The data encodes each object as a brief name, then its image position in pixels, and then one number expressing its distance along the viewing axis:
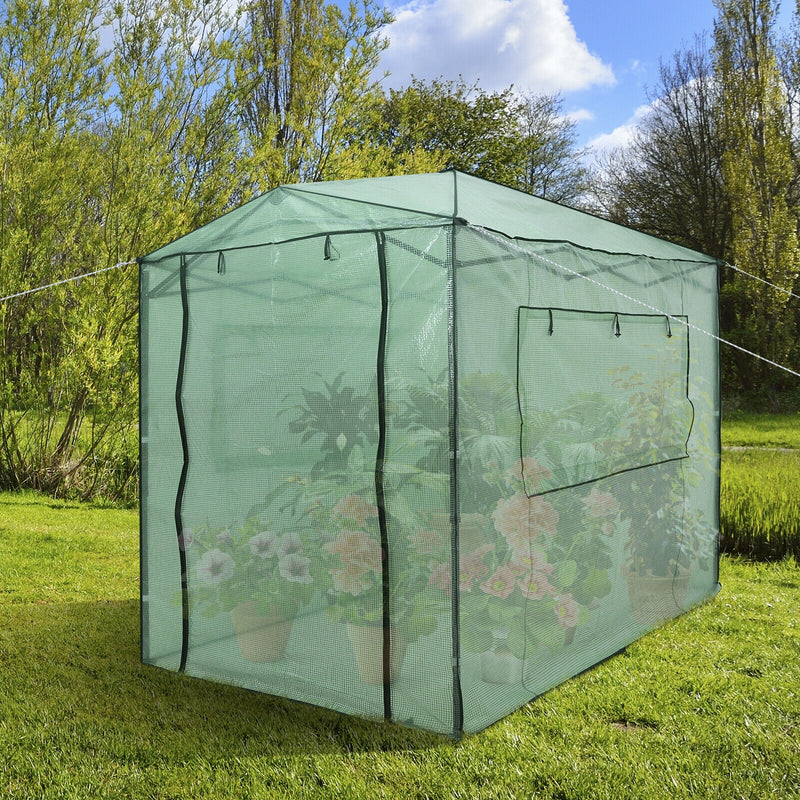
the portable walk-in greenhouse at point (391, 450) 2.76
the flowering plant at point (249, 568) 3.04
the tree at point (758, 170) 14.86
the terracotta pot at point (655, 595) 3.78
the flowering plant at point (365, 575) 2.76
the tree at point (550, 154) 20.53
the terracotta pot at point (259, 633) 3.07
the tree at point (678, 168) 18.02
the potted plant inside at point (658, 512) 3.78
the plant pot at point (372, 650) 2.79
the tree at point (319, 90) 7.79
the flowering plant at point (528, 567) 2.79
